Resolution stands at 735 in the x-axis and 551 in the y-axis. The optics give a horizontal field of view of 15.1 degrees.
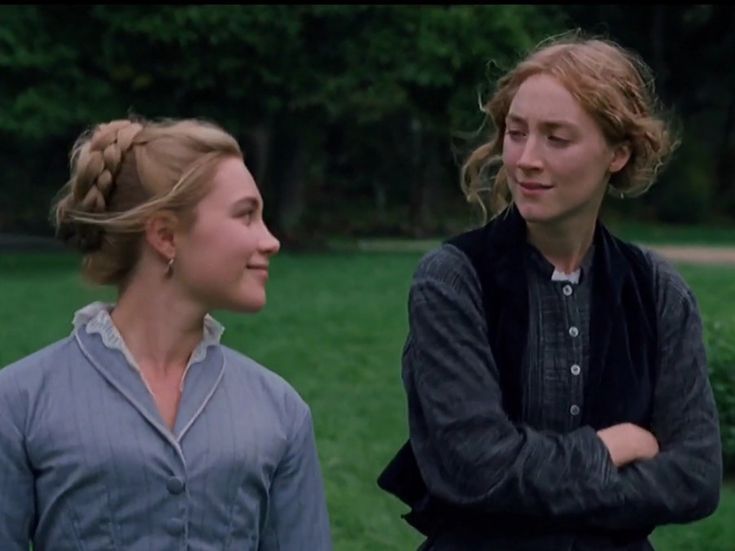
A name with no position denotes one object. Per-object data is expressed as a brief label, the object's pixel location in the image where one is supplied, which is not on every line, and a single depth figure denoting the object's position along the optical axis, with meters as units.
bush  12.52
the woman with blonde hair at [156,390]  4.35
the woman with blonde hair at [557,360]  4.74
